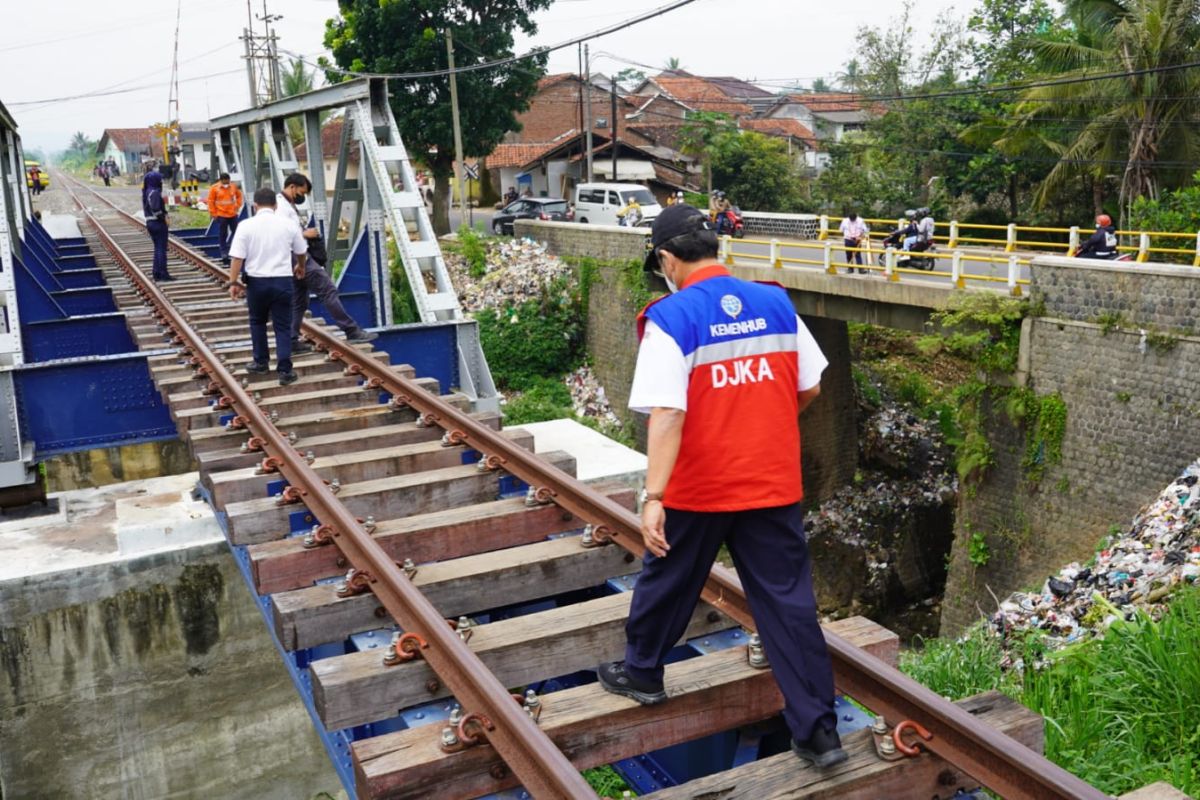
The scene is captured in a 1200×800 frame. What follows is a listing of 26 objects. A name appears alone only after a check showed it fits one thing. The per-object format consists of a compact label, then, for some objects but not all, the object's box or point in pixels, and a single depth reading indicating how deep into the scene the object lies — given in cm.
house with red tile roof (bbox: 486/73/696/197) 4728
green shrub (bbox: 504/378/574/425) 2427
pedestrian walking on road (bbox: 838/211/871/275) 2225
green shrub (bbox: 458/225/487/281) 2780
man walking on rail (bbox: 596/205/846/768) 318
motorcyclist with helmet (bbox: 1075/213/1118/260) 1730
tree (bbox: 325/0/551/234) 3222
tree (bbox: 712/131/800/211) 4219
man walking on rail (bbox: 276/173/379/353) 962
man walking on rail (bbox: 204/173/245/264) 1705
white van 3203
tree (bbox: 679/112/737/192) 4297
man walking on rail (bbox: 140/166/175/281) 1595
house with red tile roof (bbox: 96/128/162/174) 11750
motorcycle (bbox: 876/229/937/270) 2139
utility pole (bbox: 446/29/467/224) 3125
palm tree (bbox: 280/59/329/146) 6144
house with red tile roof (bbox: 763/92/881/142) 6028
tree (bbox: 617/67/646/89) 7088
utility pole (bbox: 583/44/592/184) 3762
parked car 3278
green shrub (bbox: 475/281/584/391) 2597
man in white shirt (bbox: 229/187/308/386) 841
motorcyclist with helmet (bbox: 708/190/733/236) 2644
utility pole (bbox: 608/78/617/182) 4030
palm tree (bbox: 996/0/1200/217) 2267
